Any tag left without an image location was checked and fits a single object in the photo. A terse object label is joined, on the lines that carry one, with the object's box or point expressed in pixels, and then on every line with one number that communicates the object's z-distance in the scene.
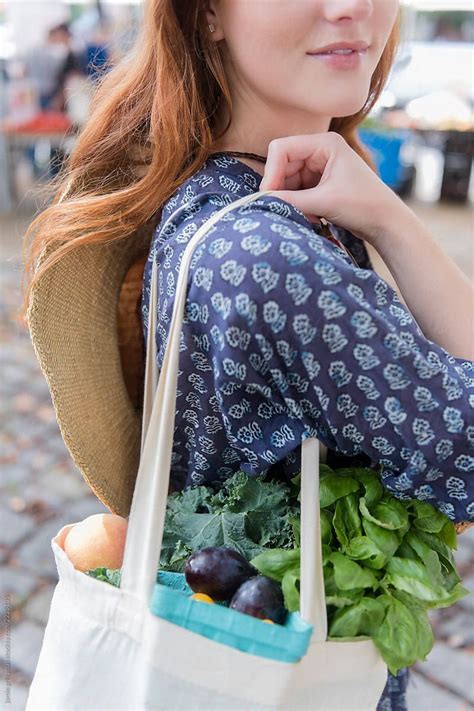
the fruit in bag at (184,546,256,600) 1.04
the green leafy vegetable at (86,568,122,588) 1.12
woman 0.99
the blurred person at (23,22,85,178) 8.19
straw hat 1.29
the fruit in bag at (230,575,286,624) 1.00
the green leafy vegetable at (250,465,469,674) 1.02
